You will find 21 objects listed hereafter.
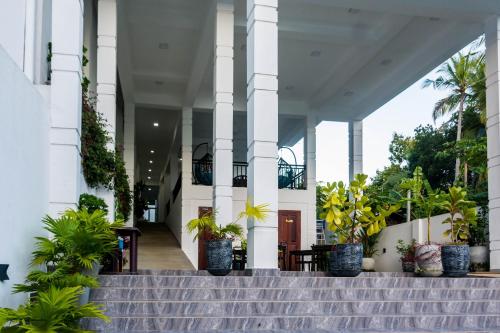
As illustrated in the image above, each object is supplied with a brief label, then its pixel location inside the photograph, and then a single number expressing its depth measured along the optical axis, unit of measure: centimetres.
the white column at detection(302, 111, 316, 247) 1636
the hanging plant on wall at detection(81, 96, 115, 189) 827
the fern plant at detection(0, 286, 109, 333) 397
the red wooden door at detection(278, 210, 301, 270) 1616
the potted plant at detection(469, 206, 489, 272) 971
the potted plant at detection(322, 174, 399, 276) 787
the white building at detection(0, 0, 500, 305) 611
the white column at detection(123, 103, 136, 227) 1559
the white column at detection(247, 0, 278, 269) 765
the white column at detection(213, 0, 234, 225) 991
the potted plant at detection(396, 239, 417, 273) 1027
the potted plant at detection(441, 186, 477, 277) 816
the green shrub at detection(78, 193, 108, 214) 782
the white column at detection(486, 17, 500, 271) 950
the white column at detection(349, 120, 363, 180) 1652
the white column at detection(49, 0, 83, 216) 651
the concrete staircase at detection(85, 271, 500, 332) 554
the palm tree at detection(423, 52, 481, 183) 1903
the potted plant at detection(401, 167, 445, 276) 828
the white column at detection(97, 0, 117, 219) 971
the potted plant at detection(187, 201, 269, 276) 780
